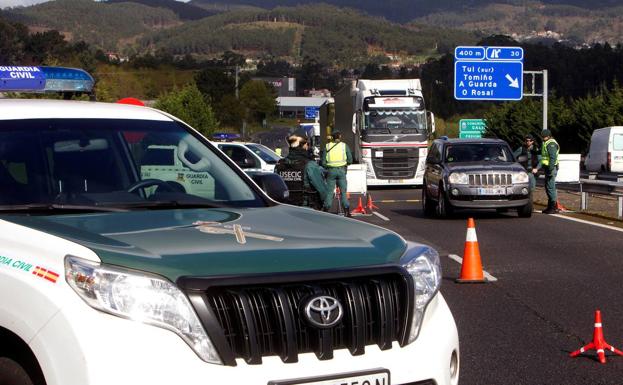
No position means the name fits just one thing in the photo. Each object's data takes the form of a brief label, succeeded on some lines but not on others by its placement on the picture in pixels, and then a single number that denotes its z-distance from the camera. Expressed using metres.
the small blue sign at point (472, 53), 43.12
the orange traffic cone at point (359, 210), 24.99
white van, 43.62
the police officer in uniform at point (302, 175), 18.75
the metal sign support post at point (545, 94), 38.75
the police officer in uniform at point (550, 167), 23.48
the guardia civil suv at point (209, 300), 4.10
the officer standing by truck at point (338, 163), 22.55
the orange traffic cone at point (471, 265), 12.42
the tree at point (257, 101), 113.71
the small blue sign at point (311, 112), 127.99
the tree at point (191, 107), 62.94
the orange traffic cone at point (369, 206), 25.26
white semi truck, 39.16
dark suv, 21.88
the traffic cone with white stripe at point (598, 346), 8.15
